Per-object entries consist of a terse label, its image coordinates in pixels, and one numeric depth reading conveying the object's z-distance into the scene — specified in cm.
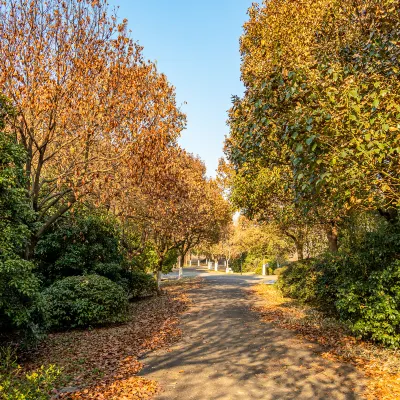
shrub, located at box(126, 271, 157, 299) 1816
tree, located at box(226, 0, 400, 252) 608
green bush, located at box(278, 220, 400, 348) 873
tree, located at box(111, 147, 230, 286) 1258
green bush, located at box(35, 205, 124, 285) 1364
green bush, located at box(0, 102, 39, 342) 724
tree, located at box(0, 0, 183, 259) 909
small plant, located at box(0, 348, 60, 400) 433
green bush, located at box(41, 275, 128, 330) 1143
